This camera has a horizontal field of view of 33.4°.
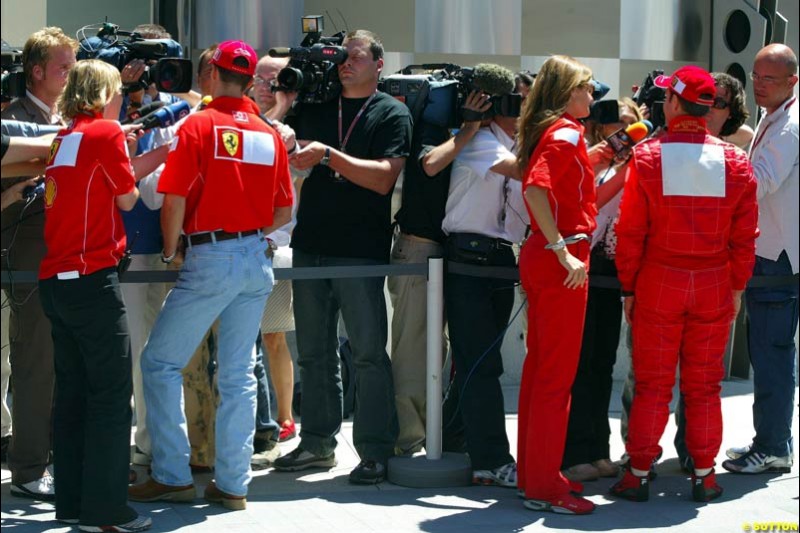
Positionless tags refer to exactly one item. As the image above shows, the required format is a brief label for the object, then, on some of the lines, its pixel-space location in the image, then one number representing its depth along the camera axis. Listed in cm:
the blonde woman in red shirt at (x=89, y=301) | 484
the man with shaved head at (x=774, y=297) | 615
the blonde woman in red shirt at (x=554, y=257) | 532
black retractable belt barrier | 554
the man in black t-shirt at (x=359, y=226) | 585
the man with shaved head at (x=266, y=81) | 623
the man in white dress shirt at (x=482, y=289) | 583
